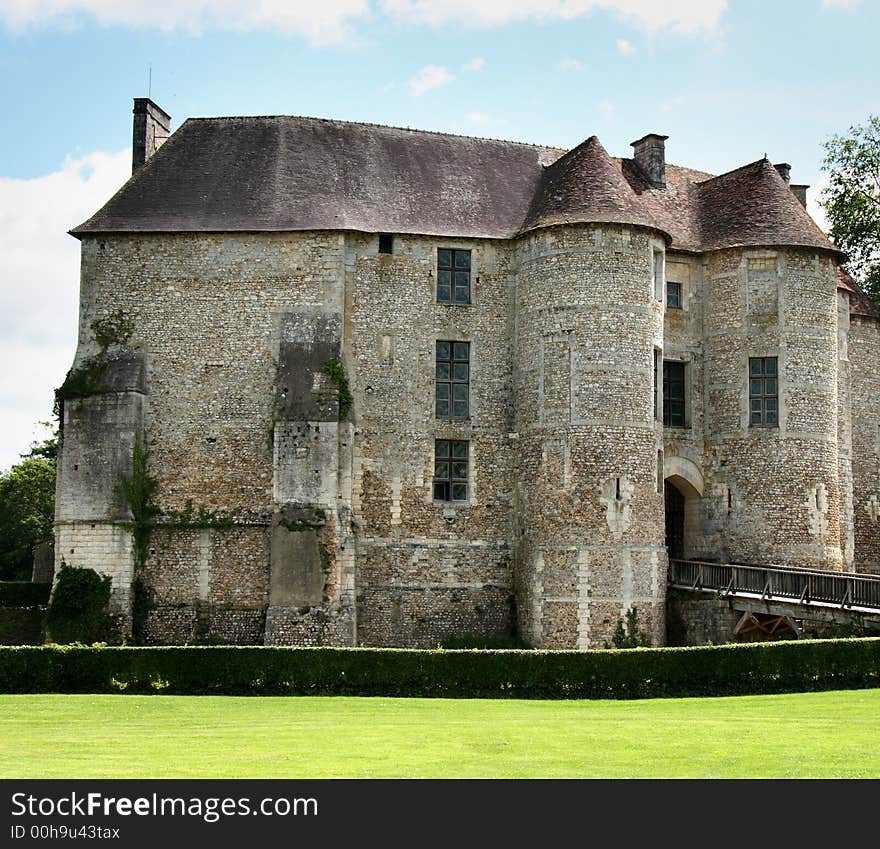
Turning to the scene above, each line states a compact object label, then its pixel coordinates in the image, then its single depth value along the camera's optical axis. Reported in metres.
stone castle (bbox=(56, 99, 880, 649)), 34.78
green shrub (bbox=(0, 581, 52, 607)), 38.22
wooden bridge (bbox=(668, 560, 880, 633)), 30.66
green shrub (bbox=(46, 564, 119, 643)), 33.88
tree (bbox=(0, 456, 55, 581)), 61.06
